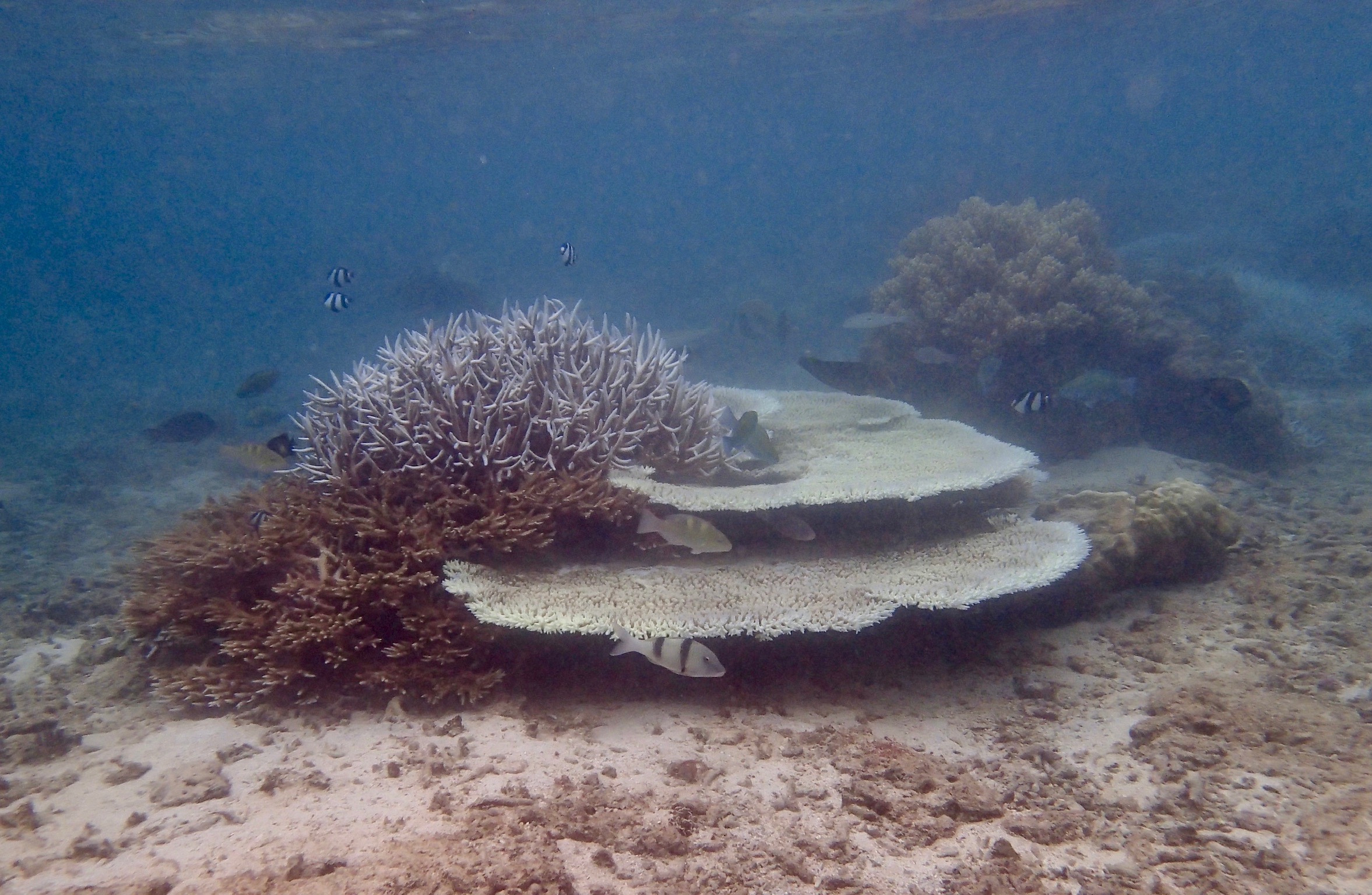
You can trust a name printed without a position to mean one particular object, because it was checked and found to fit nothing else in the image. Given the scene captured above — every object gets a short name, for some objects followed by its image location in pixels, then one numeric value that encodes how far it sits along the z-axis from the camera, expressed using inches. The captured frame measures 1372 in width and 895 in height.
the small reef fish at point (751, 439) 205.8
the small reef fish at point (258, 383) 377.1
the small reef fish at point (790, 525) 172.6
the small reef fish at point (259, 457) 221.3
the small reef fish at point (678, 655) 124.3
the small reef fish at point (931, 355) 354.9
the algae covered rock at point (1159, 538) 191.5
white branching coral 176.7
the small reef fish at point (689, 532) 148.3
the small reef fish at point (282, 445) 217.6
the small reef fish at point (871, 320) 373.4
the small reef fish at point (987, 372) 346.0
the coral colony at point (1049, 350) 380.5
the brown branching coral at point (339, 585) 142.5
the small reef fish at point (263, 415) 427.5
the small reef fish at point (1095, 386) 337.1
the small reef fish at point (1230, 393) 320.8
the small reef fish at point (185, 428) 422.3
